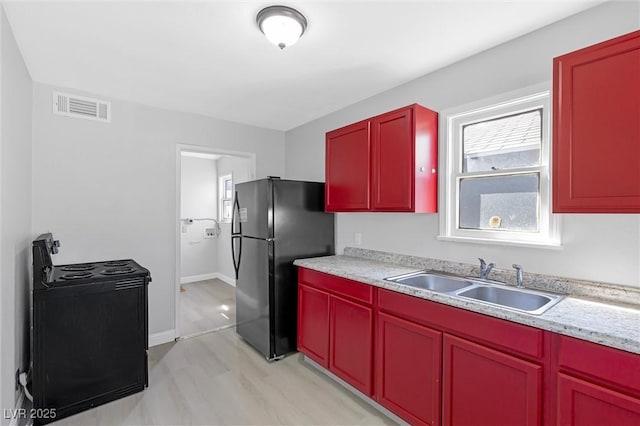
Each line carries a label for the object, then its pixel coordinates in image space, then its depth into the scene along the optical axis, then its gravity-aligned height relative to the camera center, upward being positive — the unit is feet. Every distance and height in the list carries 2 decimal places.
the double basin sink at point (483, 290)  5.56 -1.62
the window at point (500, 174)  6.33 +0.90
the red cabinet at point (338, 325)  7.06 -2.98
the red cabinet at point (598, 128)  4.31 +1.30
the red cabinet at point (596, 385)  3.67 -2.23
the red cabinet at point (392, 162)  7.32 +1.33
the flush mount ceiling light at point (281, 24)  5.48 +3.56
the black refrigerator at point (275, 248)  9.30 -1.20
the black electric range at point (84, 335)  6.57 -2.92
